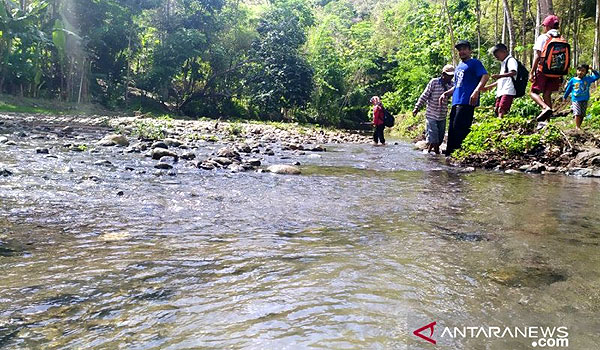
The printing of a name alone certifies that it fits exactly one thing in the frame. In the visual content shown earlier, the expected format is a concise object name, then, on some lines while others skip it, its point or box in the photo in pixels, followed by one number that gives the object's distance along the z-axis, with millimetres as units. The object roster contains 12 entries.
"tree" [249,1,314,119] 30594
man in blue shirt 7480
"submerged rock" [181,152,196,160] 8023
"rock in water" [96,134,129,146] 9953
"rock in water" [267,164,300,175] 6418
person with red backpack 7453
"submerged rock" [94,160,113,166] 6750
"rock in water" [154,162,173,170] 6636
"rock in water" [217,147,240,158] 8021
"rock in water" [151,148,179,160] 7984
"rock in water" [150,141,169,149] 9298
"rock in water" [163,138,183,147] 10273
